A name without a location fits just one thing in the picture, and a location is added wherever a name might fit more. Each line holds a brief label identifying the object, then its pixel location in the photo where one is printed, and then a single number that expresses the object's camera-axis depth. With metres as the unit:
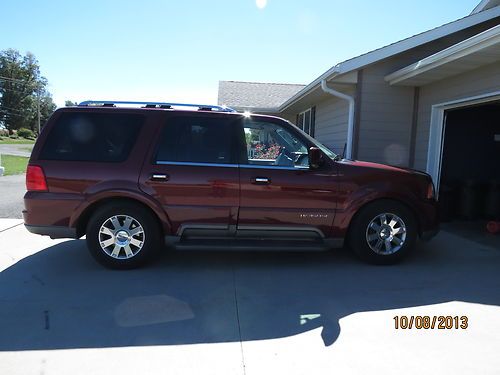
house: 7.86
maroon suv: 4.56
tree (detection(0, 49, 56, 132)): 74.31
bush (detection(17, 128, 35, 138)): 66.19
